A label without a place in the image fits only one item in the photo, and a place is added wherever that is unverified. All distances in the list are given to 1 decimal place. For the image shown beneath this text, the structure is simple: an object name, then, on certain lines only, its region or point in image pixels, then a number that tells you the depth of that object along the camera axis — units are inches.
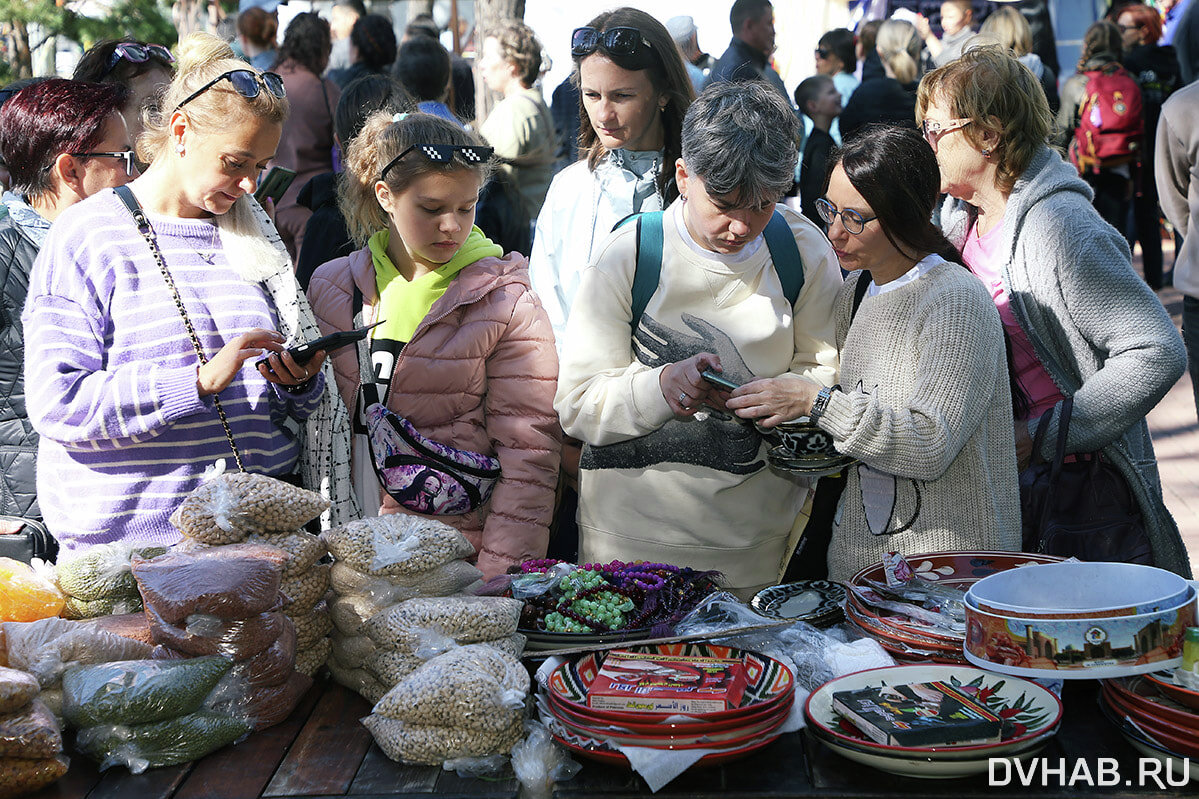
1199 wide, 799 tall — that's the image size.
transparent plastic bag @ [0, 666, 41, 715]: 61.1
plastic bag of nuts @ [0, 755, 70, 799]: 60.5
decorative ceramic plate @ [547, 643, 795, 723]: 62.4
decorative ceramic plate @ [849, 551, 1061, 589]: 81.5
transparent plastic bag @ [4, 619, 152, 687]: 66.9
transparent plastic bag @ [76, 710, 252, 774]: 64.2
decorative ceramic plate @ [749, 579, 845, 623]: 80.4
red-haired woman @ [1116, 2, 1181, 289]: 350.3
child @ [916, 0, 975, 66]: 321.7
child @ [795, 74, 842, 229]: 262.5
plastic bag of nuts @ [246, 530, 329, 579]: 70.9
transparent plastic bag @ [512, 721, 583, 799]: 60.9
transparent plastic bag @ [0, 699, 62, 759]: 60.5
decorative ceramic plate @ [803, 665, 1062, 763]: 59.7
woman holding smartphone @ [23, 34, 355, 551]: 88.0
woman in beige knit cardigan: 83.7
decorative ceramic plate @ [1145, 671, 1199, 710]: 60.6
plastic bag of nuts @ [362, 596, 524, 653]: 68.9
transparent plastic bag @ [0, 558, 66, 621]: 73.8
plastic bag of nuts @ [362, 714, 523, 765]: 62.8
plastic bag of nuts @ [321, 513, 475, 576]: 71.3
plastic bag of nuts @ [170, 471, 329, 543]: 70.6
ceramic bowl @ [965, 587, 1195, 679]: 61.6
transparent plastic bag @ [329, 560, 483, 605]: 72.3
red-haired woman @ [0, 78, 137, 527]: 112.2
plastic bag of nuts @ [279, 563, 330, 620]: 72.4
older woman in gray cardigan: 98.7
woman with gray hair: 92.0
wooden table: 59.9
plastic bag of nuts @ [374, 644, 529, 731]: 62.8
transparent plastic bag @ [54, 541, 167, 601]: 76.6
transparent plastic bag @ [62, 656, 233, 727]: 64.2
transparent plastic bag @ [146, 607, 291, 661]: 67.3
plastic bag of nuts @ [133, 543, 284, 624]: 65.7
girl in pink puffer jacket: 104.0
